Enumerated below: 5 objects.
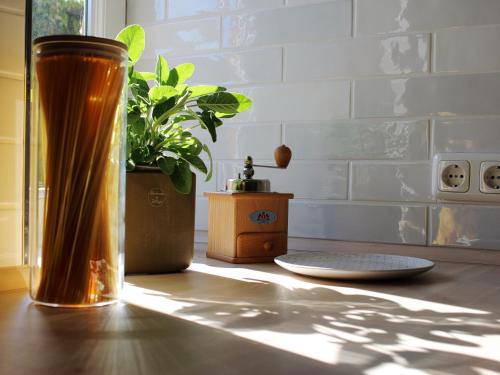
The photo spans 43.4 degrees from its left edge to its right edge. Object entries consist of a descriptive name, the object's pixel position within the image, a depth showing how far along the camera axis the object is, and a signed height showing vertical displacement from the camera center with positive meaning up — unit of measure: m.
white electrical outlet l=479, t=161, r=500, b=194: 1.16 +0.03
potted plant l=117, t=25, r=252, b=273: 0.98 +0.03
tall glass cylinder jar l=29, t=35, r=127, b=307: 0.71 +0.02
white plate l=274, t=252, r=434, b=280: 0.92 -0.12
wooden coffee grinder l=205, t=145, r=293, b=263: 1.14 -0.06
